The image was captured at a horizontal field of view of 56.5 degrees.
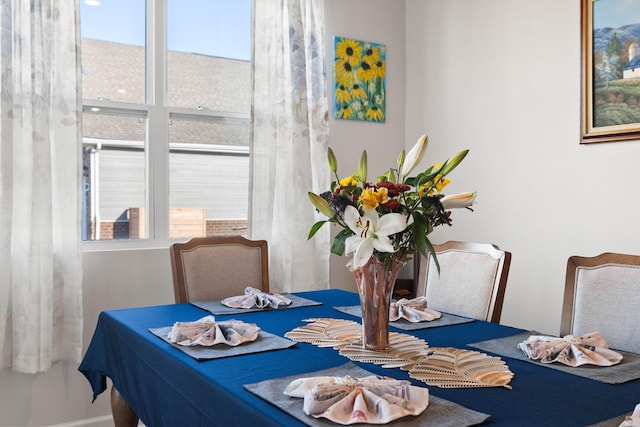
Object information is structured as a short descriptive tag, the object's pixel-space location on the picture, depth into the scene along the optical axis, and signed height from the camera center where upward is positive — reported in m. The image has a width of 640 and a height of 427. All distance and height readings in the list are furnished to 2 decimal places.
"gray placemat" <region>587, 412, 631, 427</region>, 1.02 -0.38
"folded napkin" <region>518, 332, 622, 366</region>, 1.41 -0.36
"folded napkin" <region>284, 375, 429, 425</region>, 1.04 -0.36
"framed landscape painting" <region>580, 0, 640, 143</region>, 2.55 +0.58
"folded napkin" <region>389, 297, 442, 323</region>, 1.90 -0.36
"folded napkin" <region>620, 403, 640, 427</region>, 0.92 -0.34
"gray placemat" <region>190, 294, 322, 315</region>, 2.09 -0.38
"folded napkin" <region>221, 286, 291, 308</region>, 2.15 -0.36
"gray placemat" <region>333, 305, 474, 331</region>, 1.83 -0.38
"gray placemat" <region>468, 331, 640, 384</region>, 1.31 -0.38
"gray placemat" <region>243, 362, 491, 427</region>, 1.03 -0.38
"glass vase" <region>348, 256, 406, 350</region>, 1.50 -0.24
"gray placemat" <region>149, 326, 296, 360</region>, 1.48 -0.38
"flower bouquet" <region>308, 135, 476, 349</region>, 1.38 -0.04
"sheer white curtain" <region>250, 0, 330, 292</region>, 3.19 +0.39
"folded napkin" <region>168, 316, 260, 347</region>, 1.57 -0.36
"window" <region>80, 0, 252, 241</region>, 2.93 +0.44
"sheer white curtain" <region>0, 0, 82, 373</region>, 2.54 +0.08
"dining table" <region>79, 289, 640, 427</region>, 1.11 -0.39
